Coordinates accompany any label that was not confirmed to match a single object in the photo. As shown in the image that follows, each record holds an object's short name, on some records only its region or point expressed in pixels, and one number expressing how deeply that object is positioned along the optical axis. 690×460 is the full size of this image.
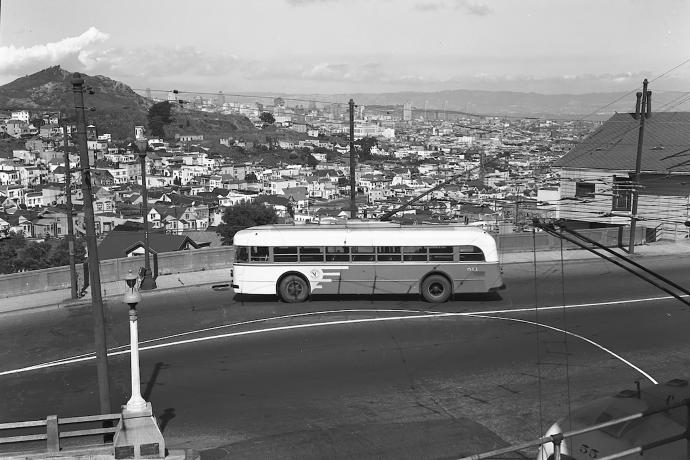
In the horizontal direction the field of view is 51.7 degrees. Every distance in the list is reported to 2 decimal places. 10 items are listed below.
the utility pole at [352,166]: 27.30
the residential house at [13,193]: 178.88
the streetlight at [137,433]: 9.77
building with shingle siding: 34.41
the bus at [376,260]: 21.09
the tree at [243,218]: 88.88
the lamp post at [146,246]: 23.23
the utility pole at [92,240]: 11.88
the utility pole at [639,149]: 27.59
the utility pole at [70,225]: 21.91
